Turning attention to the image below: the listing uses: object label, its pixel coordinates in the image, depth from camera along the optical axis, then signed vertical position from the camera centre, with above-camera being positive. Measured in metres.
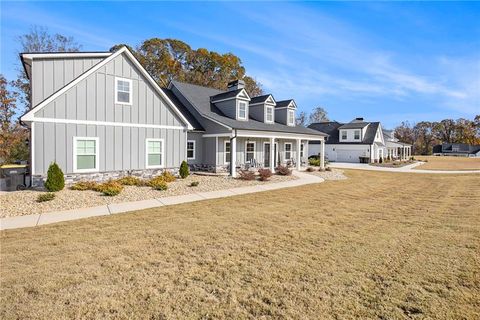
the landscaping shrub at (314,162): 28.27 -0.81
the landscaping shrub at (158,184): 12.44 -1.45
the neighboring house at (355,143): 37.72 +1.68
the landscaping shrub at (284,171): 18.86 -1.18
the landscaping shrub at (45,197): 9.64 -1.60
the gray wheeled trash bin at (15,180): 11.95 -1.23
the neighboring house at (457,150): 77.88 +1.61
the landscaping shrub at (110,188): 10.86 -1.46
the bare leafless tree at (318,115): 67.56 +9.88
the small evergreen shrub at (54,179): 11.03 -1.09
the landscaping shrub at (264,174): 16.23 -1.21
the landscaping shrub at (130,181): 13.02 -1.37
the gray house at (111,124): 11.96 +1.56
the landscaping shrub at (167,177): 14.45 -1.27
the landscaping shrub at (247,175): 16.09 -1.26
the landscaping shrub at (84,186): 11.48 -1.43
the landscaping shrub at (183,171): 15.69 -1.02
